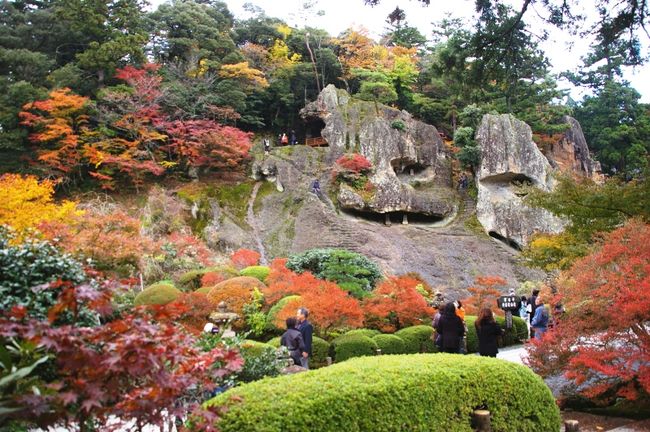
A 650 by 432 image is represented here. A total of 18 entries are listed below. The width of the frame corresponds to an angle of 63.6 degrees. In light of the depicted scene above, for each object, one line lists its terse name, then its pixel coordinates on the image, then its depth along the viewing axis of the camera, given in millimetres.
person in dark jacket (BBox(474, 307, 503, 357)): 7988
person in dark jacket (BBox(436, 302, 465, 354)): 7887
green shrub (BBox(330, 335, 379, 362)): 10180
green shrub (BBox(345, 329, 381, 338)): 10612
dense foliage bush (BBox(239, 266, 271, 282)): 15602
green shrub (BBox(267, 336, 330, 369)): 9977
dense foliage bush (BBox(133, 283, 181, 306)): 12344
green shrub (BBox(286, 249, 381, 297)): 14711
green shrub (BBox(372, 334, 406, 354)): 10727
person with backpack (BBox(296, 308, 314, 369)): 7605
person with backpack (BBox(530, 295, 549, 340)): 9788
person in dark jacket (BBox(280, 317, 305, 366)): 7357
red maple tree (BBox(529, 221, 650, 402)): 6117
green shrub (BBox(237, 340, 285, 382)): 6266
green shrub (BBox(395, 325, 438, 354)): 11258
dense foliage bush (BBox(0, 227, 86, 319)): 4557
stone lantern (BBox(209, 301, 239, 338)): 11156
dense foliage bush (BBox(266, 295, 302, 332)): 10906
